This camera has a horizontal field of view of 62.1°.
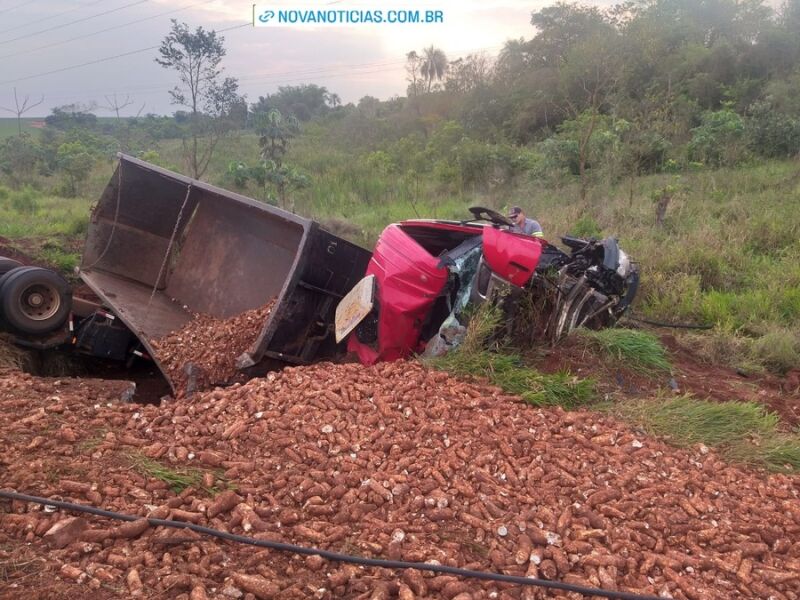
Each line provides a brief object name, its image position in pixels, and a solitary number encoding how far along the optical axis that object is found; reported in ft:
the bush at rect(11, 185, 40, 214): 43.70
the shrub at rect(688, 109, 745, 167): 42.88
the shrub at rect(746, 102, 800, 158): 43.09
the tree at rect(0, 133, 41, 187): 66.33
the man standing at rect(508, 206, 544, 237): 23.85
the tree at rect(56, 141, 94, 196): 56.41
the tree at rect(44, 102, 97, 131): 115.25
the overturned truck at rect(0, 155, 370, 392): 16.89
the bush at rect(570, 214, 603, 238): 30.94
